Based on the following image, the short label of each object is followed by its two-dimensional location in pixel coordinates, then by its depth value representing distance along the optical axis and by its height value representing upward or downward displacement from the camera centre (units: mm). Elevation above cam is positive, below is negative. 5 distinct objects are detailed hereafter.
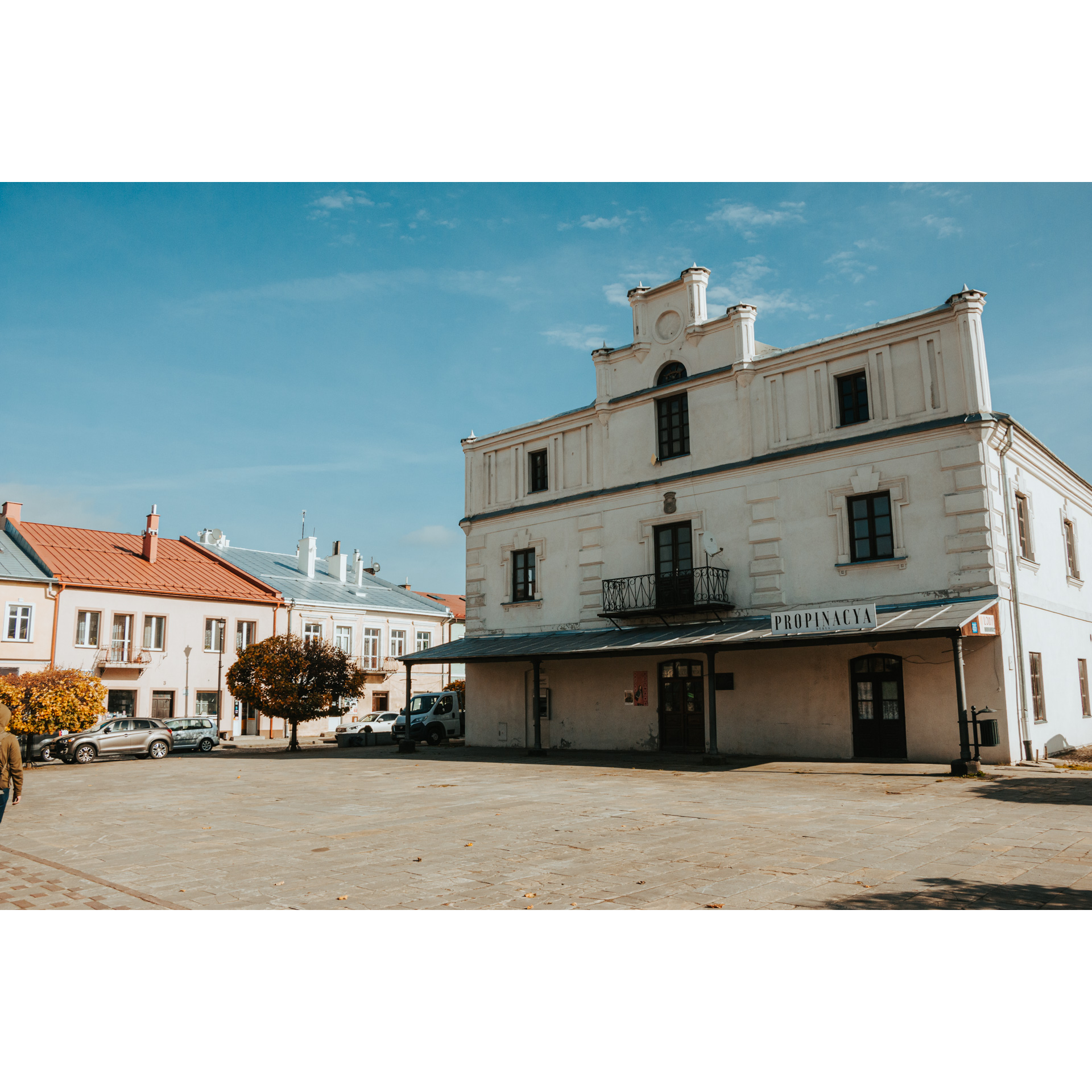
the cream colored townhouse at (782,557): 19156 +2969
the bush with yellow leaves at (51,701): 23906 -380
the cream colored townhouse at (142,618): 35469 +2883
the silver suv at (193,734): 33094 -1848
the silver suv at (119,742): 27219 -1775
